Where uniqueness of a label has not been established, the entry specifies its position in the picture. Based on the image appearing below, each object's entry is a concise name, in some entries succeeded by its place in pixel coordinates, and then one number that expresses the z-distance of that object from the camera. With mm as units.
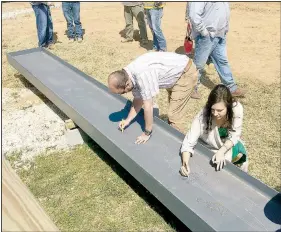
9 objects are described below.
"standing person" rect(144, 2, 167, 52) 8367
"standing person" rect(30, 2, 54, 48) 9039
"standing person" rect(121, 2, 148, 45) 9312
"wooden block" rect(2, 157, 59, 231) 915
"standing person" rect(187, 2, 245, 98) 5781
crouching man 3939
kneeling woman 3533
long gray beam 3350
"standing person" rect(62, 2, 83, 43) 9875
